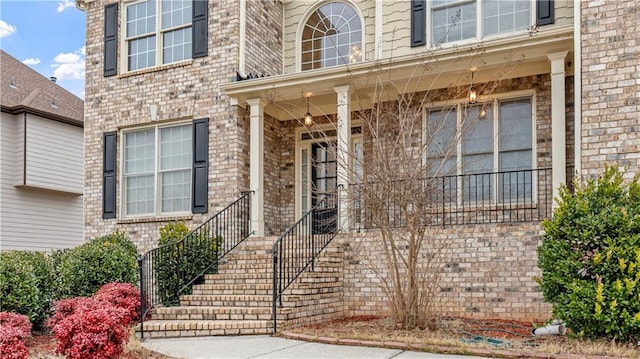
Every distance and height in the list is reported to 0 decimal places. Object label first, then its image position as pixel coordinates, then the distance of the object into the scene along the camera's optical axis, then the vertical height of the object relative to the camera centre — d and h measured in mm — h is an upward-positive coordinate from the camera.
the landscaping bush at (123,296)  8125 -1364
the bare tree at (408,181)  6988 +264
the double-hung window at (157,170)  11344 +603
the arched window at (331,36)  11406 +3302
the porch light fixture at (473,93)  9205 +1733
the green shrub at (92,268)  8992 -1082
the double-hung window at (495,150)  9539 +868
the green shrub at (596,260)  5738 -606
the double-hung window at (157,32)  11602 +3418
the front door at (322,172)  11500 +588
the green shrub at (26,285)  7887 -1186
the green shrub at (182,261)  9094 -982
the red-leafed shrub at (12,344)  5465 -1366
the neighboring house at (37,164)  15781 +1034
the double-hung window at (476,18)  9977 +3211
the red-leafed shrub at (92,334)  5340 -1247
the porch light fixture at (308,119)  10498 +1490
